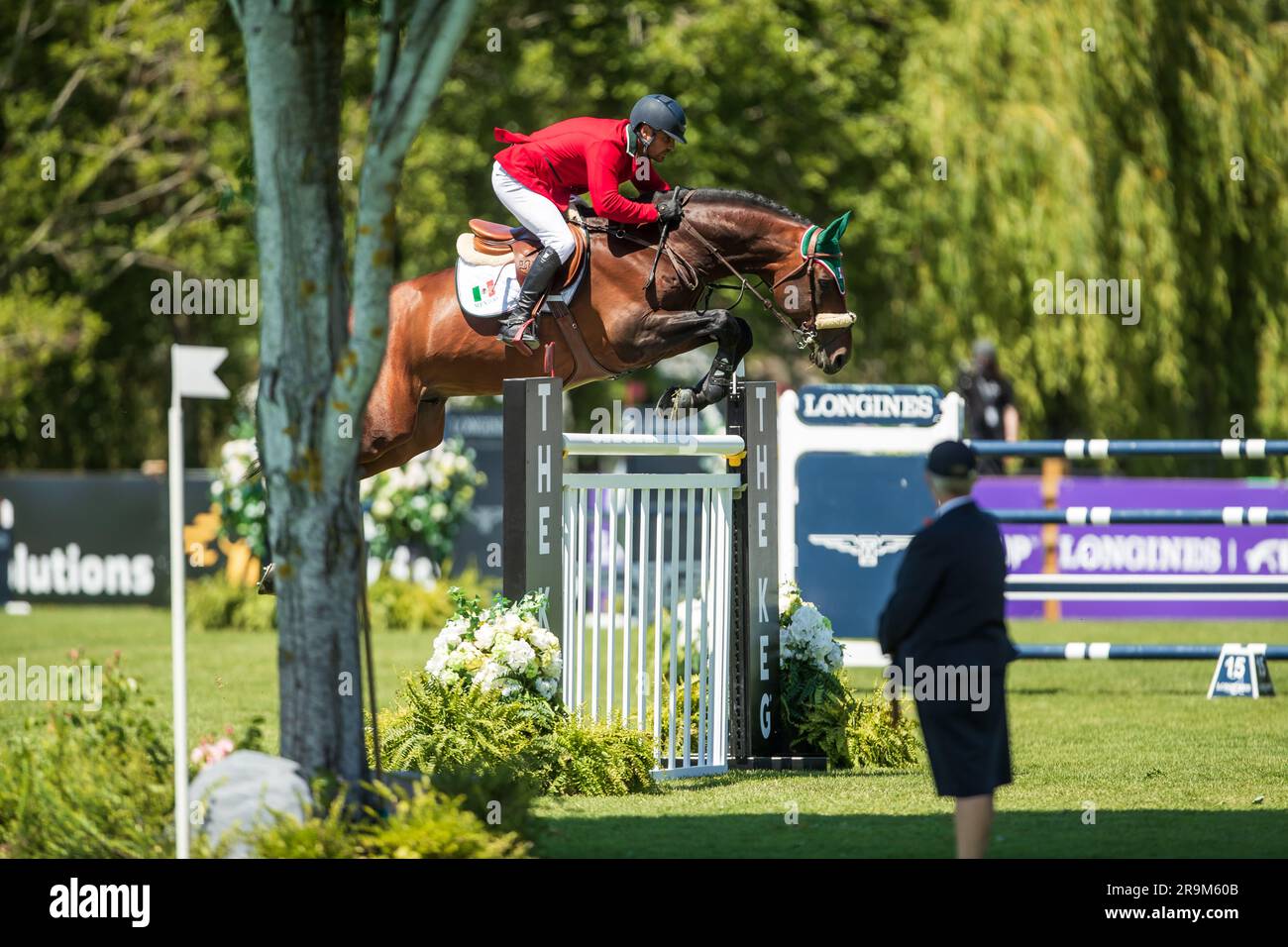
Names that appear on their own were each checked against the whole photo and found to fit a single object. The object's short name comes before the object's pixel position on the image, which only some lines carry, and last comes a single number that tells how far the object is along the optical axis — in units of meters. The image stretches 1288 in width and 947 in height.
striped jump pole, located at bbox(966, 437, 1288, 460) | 20.70
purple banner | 30.89
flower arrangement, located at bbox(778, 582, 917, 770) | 15.60
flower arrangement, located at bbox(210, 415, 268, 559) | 31.95
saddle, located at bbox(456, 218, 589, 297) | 16.95
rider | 16.56
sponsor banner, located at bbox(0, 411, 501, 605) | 35.75
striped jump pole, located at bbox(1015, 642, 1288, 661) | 20.39
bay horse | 17.02
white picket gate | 14.50
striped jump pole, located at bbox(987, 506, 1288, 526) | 20.89
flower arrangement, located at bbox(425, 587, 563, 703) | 13.66
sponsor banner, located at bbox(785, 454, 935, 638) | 23.84
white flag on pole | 9.97
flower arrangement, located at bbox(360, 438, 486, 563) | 32.78
